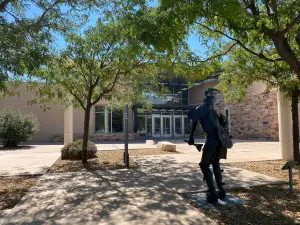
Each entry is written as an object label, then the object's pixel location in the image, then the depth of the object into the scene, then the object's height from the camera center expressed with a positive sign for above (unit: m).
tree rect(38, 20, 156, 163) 7.93 +1.97
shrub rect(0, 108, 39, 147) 20.00 +0.05
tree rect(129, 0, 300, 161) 4.57 +1.92
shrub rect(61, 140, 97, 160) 12.19 -0.99
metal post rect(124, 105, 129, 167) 10.12 -0.72
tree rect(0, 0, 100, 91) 5.86 +2.31
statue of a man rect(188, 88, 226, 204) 5.09 -0.10
